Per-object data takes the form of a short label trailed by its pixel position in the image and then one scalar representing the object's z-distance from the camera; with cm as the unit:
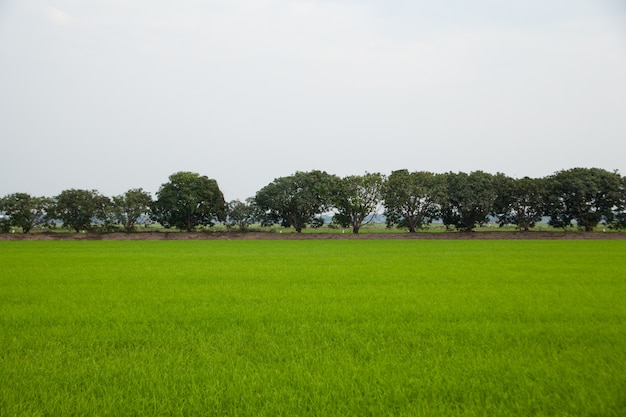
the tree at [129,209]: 5421
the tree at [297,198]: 5644
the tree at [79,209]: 5334
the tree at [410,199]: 5362
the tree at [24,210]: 5094
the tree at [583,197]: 5059
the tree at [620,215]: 5053
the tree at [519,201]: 5266
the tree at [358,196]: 5497
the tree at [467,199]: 5281
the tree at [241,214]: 5781
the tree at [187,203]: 5459
